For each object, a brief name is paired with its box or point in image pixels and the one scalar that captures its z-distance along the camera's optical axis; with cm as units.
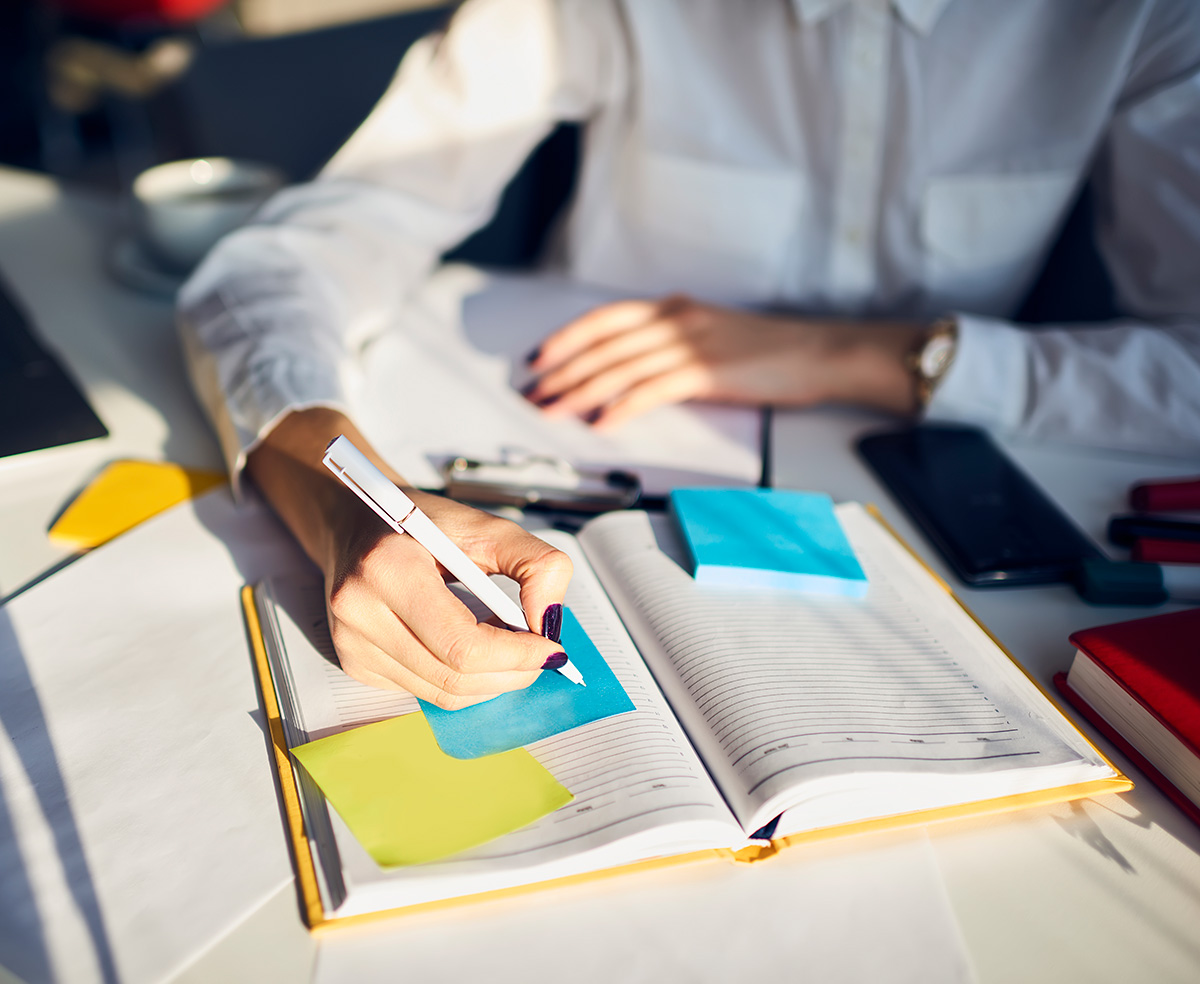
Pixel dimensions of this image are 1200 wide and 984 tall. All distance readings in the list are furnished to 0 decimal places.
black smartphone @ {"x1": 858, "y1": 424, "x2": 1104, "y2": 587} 61
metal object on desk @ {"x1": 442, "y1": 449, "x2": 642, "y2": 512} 63
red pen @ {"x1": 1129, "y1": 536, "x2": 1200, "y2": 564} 62
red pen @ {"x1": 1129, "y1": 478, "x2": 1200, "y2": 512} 69
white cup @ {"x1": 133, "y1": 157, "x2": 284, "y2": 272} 92
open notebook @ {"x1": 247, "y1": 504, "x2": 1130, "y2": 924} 38
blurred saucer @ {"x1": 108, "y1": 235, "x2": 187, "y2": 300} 94
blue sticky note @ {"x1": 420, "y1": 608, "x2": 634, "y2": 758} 43
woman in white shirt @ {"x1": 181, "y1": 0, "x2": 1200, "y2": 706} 80
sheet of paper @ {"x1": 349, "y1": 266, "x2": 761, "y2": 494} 71
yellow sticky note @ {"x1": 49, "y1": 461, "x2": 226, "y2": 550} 59
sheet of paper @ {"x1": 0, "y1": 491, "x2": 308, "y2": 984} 36
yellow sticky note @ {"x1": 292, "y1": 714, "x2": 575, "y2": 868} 38
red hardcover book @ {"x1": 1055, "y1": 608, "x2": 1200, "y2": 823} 45
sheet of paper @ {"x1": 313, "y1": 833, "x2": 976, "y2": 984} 35
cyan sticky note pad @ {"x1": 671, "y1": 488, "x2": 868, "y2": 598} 54
